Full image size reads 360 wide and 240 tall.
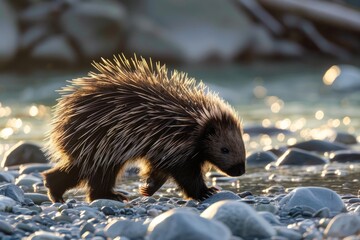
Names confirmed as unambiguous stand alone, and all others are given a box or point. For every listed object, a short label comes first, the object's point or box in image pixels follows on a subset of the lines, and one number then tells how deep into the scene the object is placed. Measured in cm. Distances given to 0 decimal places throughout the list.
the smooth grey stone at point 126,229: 1031
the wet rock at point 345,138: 2177
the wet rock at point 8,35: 4506
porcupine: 1355
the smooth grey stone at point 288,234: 1014
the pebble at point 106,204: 1283
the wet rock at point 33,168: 1755
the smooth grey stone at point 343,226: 998
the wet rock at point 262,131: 2388
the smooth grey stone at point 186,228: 948
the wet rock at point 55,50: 4503
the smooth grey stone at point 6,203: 1226
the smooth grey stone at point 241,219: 1021
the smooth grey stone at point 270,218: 1106
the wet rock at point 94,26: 4494
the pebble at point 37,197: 1389
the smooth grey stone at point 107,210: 1241
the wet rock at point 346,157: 1821
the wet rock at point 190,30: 4634
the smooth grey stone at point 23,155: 1916
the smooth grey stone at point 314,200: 1230
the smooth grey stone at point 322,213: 1181
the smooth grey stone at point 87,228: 1063
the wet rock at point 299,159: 1781
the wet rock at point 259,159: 1820
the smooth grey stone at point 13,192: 1321
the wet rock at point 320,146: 1984
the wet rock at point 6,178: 1599
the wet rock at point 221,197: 1344
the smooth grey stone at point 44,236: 996
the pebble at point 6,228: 1041
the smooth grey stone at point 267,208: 1221
